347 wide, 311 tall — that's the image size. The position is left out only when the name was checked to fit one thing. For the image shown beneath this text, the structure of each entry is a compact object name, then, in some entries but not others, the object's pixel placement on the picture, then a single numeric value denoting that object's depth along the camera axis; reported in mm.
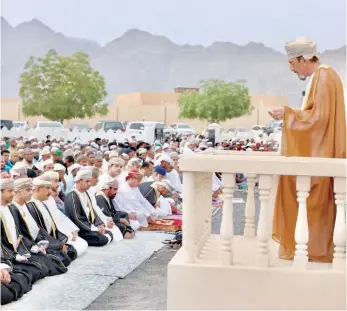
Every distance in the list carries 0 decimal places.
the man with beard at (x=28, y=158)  13331
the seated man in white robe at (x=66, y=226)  8391
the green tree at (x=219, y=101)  66062
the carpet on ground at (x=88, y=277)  6367
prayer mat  10927
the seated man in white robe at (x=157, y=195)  11852
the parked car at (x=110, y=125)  36219
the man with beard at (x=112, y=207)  10102
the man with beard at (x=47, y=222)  7793
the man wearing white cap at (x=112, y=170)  11258
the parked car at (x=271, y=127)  40059
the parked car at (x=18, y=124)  40538
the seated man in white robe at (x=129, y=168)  11430
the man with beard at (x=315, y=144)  4617
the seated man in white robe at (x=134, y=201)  11023
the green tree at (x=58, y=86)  46812
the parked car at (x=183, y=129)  37575
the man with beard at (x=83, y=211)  9172
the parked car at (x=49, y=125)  33281
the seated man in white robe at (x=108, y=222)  9695
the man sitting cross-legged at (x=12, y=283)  6262
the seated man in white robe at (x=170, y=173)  14141
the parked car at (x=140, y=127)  31719
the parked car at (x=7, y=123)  35812
